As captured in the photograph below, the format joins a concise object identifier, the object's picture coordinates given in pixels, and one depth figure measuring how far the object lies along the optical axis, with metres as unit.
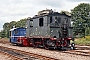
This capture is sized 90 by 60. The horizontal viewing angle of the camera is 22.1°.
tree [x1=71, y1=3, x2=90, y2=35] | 66.00
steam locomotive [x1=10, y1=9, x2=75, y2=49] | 21.42
